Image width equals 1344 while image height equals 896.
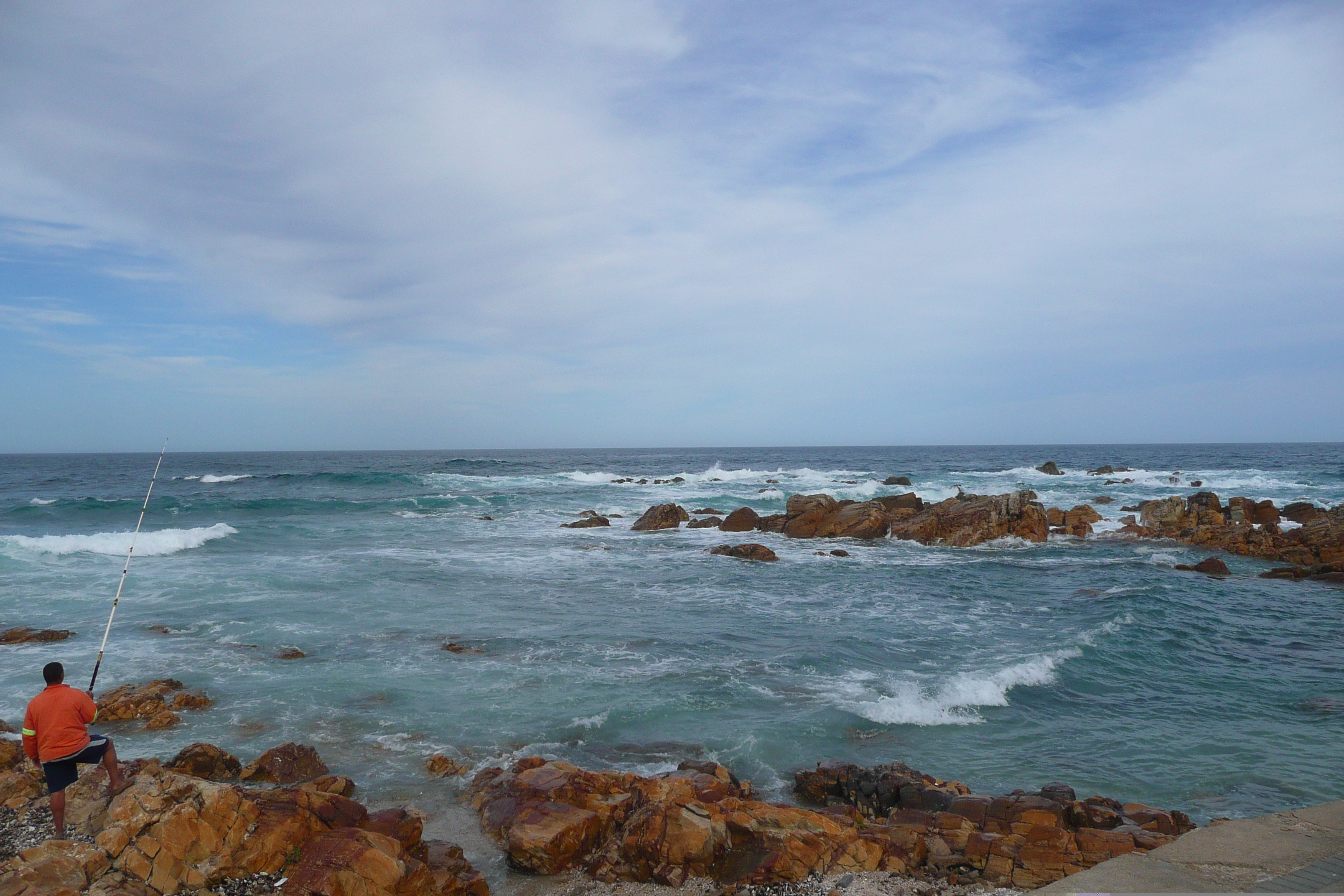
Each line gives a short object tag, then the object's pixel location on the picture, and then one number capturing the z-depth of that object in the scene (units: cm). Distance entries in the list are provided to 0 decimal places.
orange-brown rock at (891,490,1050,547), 2544
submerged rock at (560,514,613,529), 2967
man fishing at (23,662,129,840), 557
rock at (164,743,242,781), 707
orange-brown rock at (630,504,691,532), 2920
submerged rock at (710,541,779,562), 2233
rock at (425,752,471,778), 755
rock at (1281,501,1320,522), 2644
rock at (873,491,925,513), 2877
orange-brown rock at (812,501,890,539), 2698
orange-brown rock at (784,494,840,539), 2794
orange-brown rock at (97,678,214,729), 885
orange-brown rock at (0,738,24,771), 679
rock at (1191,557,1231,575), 1941
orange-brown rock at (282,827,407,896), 489
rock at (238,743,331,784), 721
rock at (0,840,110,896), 457
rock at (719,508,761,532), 2922
